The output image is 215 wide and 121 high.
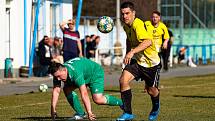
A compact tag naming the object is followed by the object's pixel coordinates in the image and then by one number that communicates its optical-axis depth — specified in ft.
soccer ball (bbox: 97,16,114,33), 55.62
